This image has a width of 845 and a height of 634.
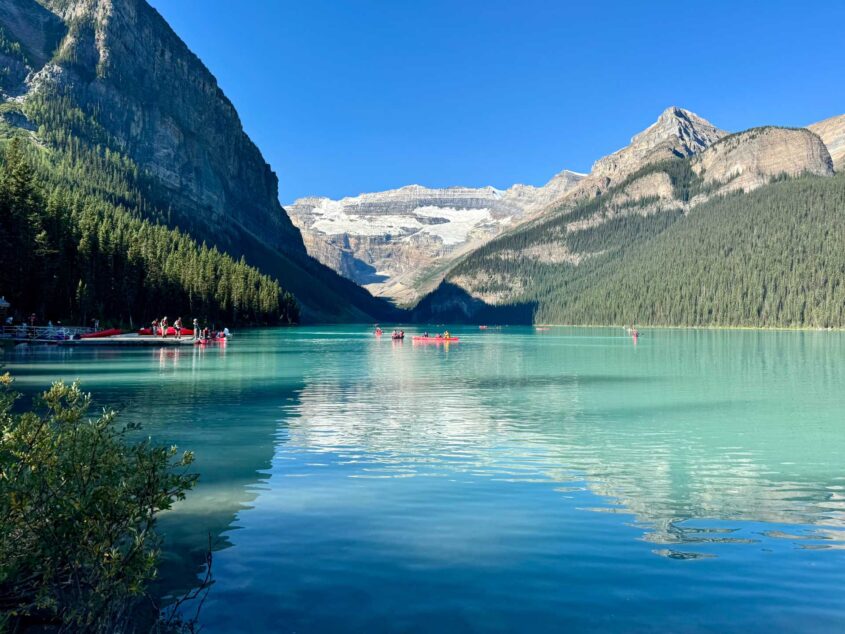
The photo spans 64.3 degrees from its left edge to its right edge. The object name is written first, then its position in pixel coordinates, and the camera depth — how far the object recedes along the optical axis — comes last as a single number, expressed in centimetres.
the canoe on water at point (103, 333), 10125
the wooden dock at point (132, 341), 9698
